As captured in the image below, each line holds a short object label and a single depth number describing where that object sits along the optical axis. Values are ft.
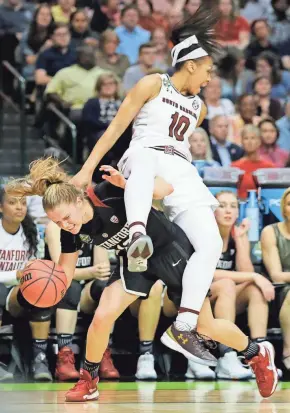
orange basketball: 21.20
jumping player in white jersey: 21.26
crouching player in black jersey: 21.08
